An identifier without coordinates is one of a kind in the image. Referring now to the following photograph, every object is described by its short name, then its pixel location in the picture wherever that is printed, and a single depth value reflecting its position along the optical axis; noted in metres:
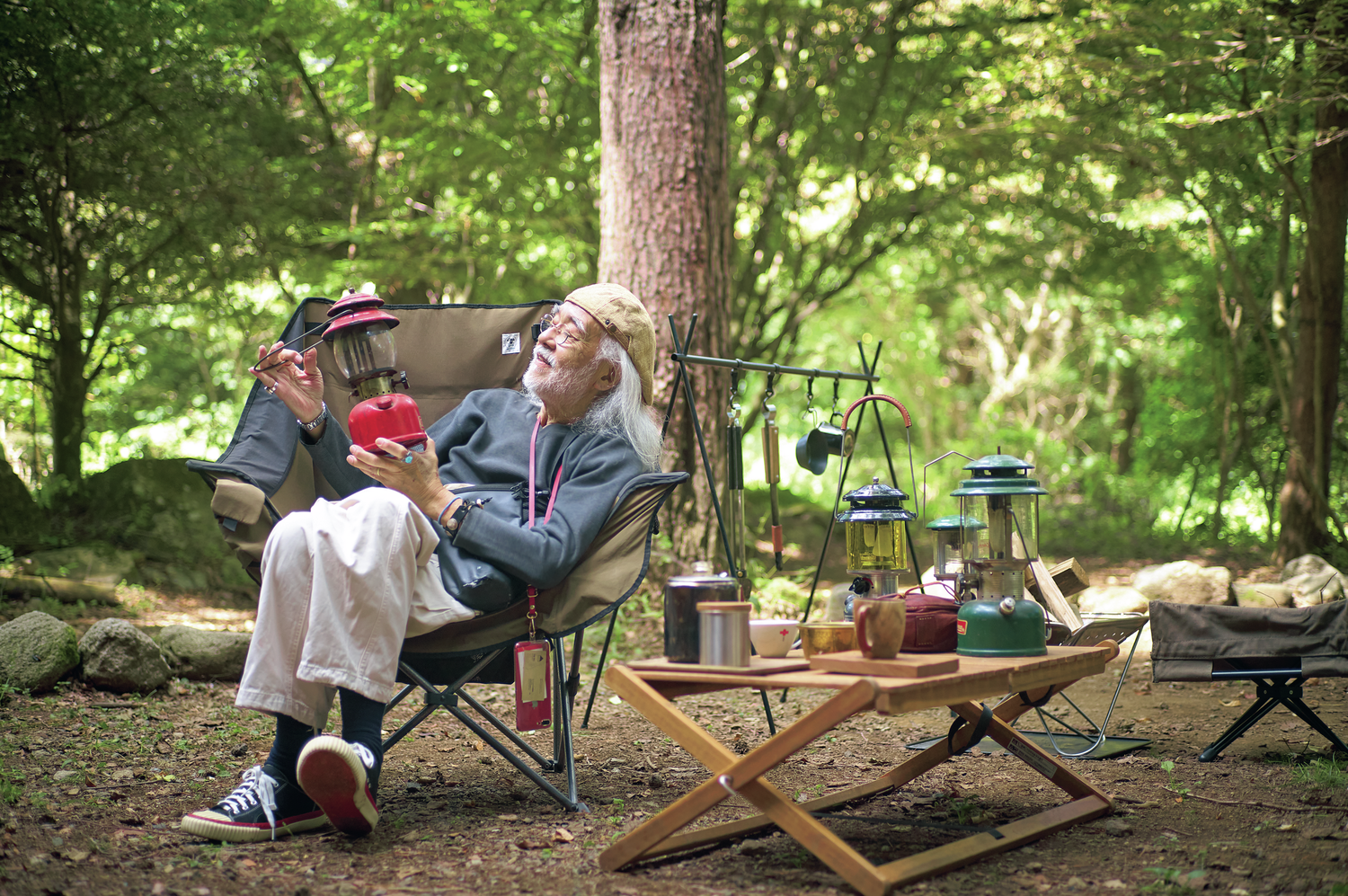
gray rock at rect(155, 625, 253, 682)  3.64
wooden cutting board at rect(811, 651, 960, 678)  1.62
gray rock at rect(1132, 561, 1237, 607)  4.60
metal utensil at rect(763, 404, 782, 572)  2.65
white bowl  1.92
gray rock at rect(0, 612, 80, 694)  3.22
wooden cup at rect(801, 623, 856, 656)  1.83
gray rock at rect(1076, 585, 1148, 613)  4.37
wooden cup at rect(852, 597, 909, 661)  1.69
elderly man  1.87
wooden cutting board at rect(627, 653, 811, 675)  1.70
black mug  2.82
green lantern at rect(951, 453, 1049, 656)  1.93
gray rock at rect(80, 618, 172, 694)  3.35
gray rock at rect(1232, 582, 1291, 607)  4.39
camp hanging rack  2.58
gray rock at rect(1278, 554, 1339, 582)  5.08
